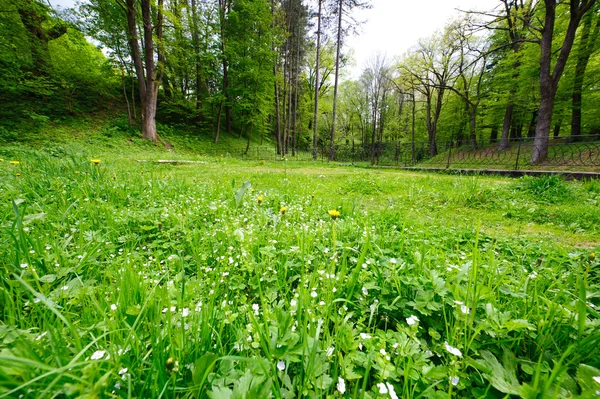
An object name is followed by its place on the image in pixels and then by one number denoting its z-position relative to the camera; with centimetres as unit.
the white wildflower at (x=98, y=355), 65
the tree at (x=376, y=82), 2755
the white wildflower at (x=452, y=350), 77
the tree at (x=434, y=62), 1962
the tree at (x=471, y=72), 1786
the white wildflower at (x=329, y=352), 82
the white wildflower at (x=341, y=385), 69
